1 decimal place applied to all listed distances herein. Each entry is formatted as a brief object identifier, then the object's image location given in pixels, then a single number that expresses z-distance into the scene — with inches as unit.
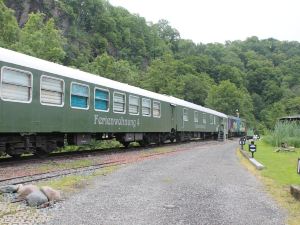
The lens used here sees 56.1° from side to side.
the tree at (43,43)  1038.2
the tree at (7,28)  1120.4
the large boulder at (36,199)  180.7
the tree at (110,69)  1377.1
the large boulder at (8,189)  202.2
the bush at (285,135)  631.9
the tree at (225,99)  2108.3
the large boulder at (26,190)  191.6
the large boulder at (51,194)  190.6
